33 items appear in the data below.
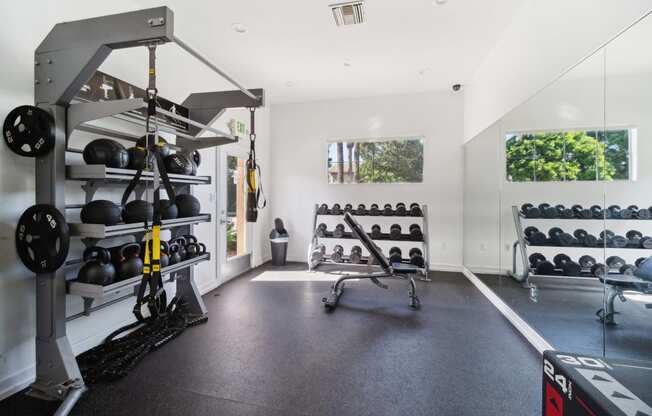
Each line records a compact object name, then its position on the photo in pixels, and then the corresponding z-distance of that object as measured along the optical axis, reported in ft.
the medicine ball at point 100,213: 6.39
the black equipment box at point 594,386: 2.88
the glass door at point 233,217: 13.87
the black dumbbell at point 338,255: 14.89
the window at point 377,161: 17.21
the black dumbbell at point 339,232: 15.62
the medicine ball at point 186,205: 8.69
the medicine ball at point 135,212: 7.02
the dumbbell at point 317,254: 15.30
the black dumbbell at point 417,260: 13.64
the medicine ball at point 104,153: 6.51
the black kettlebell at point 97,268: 6.36
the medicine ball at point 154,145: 5.02
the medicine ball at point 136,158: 7.27
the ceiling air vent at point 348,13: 8.97
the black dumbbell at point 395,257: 13.55
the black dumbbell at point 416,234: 14.83
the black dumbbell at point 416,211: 15.34
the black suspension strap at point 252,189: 9.18
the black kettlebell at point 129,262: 6.91
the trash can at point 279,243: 17.69
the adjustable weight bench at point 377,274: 11.59
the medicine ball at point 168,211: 7.92
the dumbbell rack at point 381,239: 14.66
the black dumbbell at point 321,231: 16.07
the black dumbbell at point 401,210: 15.48
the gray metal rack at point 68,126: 5.51
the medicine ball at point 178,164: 8.43
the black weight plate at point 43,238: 5.78
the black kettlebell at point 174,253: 8.46
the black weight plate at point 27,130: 5.85
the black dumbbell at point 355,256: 14.56
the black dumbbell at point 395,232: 15.11
